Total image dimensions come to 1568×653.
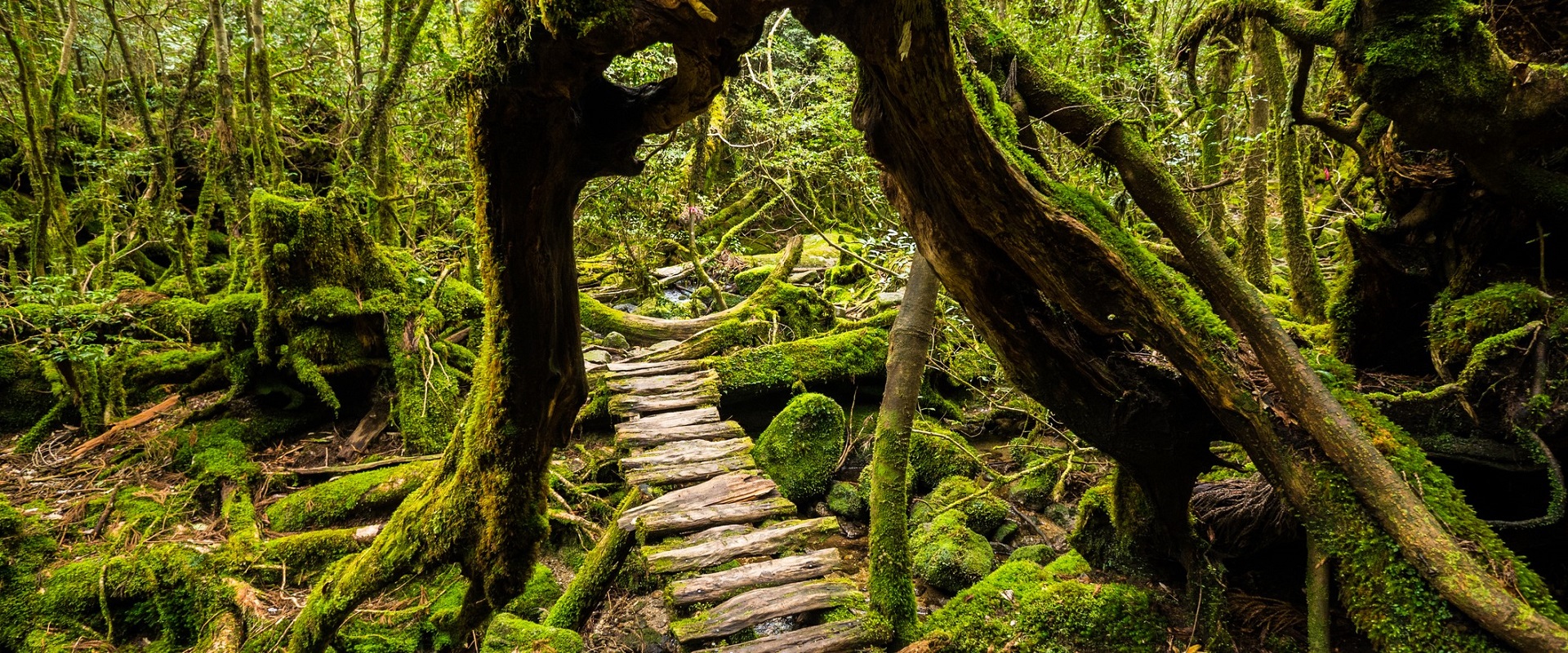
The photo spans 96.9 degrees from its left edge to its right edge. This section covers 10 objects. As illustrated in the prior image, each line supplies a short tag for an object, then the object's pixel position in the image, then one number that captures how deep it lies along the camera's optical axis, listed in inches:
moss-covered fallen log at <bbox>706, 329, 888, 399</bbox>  313.3
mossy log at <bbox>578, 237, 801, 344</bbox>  361.1
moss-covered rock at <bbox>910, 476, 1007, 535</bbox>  246.4
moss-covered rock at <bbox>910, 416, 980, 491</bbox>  283.0
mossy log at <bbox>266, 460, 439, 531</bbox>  221.0
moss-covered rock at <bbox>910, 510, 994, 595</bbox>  212.2
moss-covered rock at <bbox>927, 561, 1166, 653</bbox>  163.2
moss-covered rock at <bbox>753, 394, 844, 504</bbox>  267.6
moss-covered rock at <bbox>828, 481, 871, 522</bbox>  260.7
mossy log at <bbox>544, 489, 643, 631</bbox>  190.1
